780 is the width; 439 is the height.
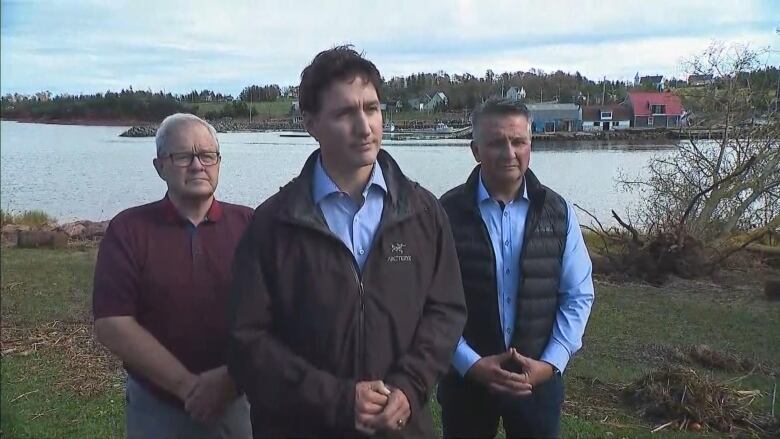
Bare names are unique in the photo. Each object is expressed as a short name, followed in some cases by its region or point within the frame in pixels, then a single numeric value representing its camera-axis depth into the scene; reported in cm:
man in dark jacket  202
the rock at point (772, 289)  1077
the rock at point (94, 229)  1616
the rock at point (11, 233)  1407
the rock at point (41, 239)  1420
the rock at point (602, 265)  1271
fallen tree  1296
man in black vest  272
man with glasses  230
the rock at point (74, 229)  1593
